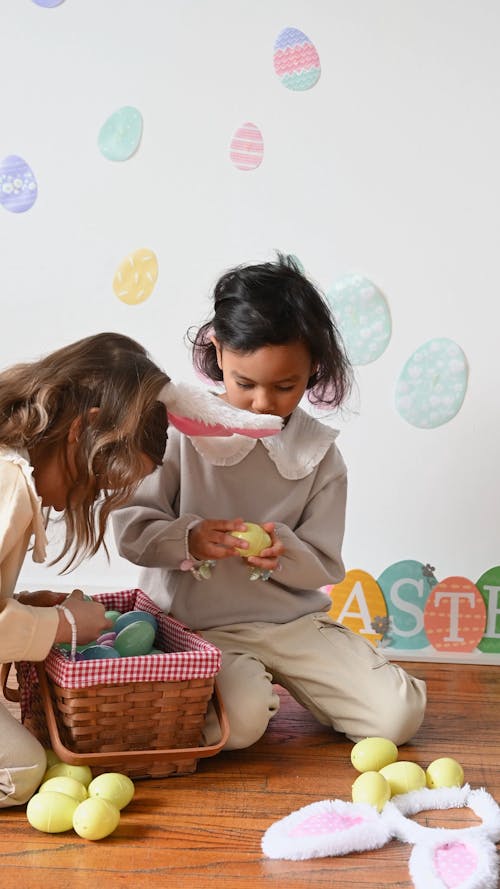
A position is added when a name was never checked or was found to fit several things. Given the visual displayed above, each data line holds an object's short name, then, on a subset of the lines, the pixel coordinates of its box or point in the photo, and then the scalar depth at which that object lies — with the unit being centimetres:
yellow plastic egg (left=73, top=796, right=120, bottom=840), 125
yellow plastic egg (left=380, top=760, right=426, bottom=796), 143
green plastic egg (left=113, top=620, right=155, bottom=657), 154
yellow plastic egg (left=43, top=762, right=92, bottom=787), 140
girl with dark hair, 167
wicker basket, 139
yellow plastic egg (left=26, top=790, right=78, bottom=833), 128
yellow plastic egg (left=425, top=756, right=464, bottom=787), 146
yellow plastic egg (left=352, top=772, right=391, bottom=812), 137
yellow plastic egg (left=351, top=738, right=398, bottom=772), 152
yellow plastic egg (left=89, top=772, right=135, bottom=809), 133
